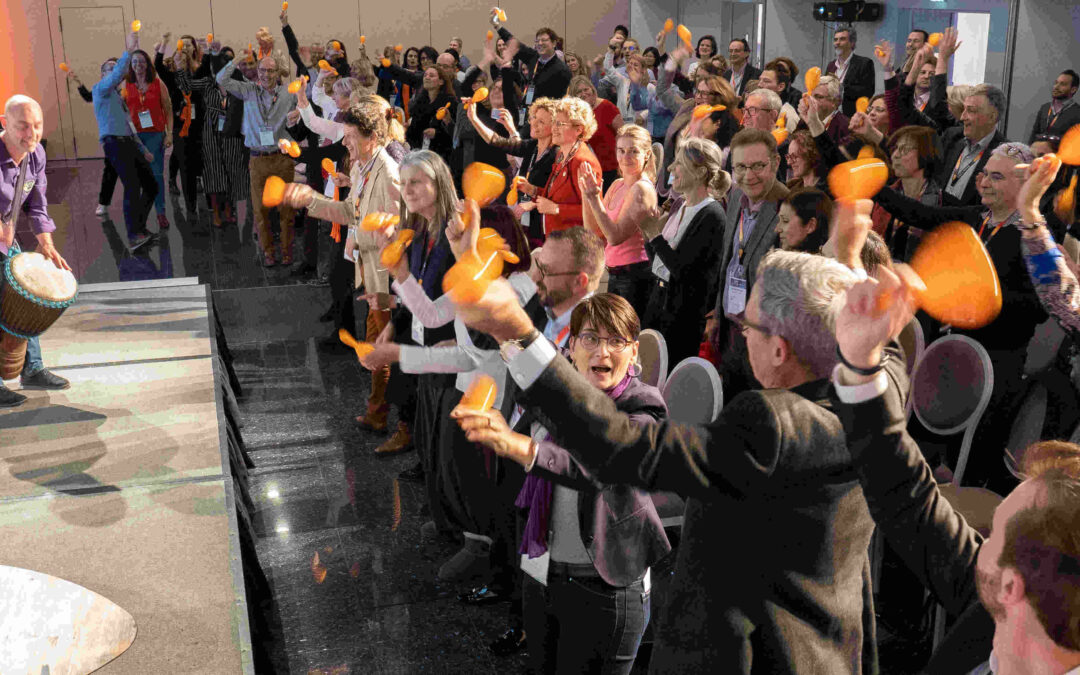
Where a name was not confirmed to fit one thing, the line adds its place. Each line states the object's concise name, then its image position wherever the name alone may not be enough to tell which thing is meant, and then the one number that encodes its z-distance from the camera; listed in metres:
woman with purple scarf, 2.22
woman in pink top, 4.45
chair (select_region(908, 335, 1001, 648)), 3.13
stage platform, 2.56
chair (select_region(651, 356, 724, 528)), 2.89
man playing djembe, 4.45
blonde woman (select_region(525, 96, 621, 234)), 5.09
